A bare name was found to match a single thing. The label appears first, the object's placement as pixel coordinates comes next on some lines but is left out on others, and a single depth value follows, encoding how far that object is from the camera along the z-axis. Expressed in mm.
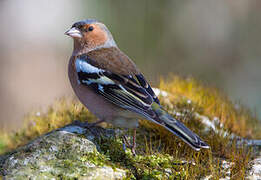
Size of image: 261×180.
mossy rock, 7418
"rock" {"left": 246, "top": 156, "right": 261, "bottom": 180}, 7973
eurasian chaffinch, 8211
